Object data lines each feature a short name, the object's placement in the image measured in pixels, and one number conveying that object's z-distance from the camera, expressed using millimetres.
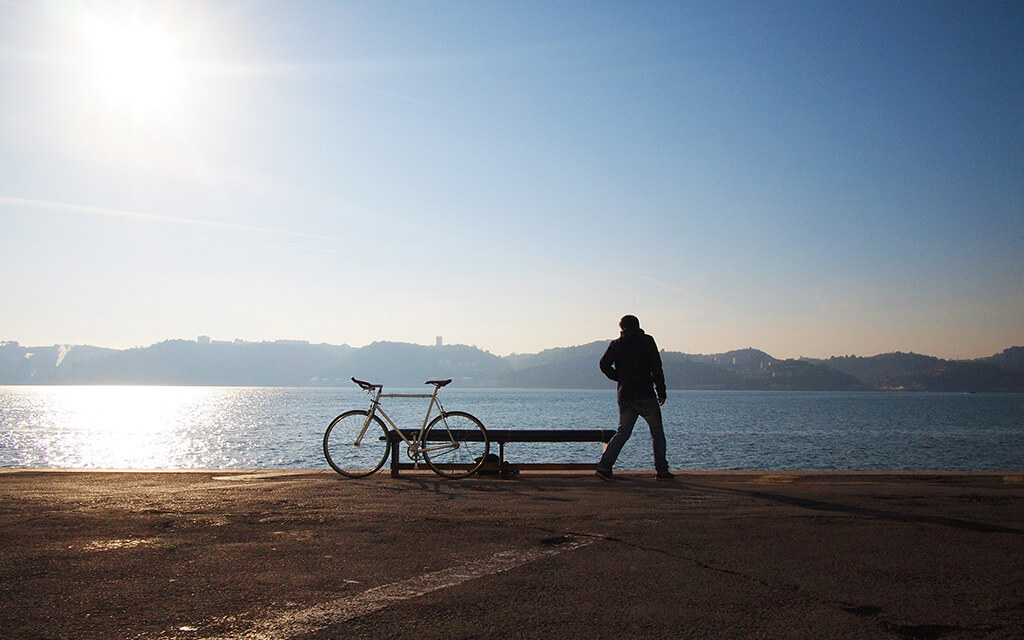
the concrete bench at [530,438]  11117
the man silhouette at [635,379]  10828
